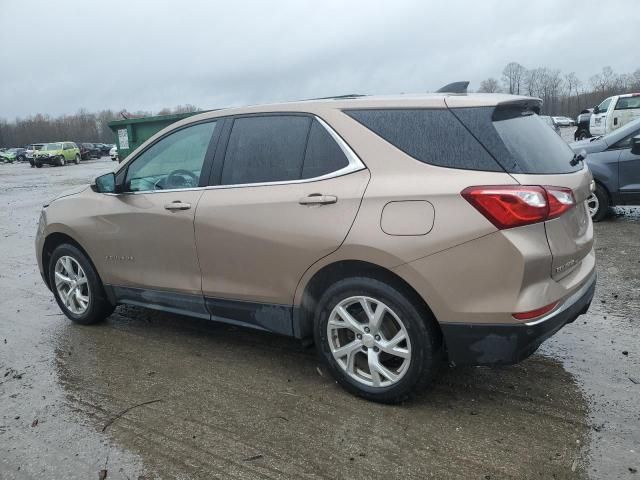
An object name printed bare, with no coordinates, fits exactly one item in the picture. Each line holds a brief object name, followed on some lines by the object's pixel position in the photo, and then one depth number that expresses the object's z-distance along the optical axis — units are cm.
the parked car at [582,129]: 2628
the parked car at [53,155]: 4244
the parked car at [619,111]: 1866
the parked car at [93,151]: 5611
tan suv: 283
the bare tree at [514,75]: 10794
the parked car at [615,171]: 800
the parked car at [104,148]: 6508
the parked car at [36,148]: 4395
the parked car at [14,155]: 5838
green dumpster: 960
